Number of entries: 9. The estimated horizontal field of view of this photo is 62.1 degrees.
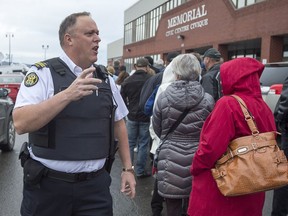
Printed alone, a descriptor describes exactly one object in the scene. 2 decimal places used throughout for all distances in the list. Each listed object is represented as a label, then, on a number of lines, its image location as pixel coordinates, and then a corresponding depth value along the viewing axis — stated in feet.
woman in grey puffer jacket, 7.08
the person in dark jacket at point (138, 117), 12.76
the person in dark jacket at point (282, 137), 7.52
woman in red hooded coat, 5.30
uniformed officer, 4.53
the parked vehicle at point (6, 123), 15.68
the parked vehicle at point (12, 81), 36.50
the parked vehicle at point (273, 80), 18.41
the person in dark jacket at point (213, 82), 9.84
